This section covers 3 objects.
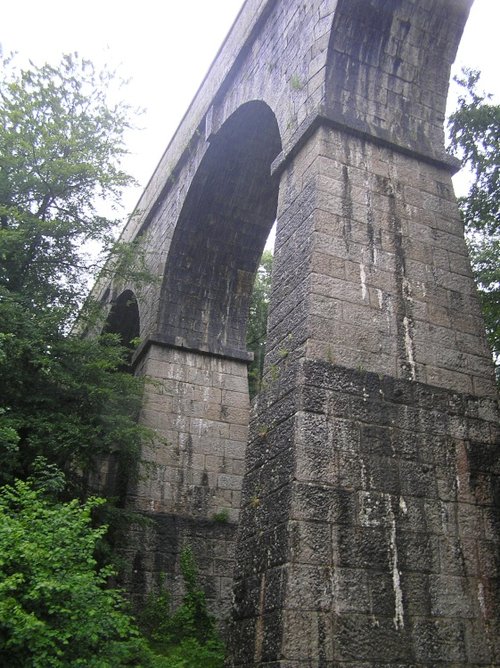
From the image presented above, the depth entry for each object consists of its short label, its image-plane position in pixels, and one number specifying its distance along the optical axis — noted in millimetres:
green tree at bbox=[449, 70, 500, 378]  9805
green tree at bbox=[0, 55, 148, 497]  8023
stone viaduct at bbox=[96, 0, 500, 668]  4293
